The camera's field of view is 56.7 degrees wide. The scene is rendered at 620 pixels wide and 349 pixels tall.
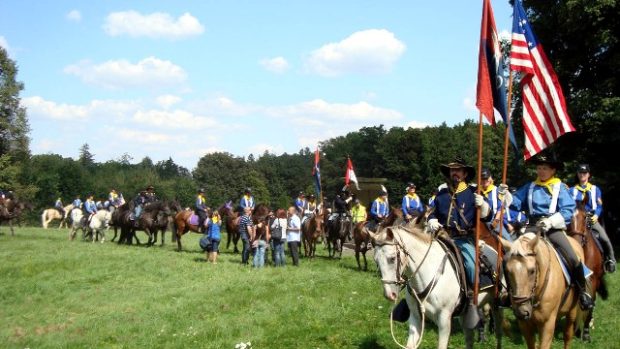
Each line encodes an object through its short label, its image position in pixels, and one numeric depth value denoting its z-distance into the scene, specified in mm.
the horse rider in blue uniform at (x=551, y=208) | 7910
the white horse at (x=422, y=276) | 7199
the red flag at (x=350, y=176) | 29234
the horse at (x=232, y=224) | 26781
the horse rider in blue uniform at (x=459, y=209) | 8203
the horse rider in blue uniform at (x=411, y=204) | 20523
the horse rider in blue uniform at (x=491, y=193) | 11148
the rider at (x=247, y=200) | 25673
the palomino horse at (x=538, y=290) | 6879
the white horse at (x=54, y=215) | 47875
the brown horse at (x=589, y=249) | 9133
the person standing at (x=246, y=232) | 21780
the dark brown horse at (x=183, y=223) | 27844
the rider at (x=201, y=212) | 28016
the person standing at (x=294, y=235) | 21562
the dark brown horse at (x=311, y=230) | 24172
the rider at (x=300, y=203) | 29686
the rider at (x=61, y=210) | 47938
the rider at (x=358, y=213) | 25281
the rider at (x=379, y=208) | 21859
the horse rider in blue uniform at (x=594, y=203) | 10828
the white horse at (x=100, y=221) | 31219
